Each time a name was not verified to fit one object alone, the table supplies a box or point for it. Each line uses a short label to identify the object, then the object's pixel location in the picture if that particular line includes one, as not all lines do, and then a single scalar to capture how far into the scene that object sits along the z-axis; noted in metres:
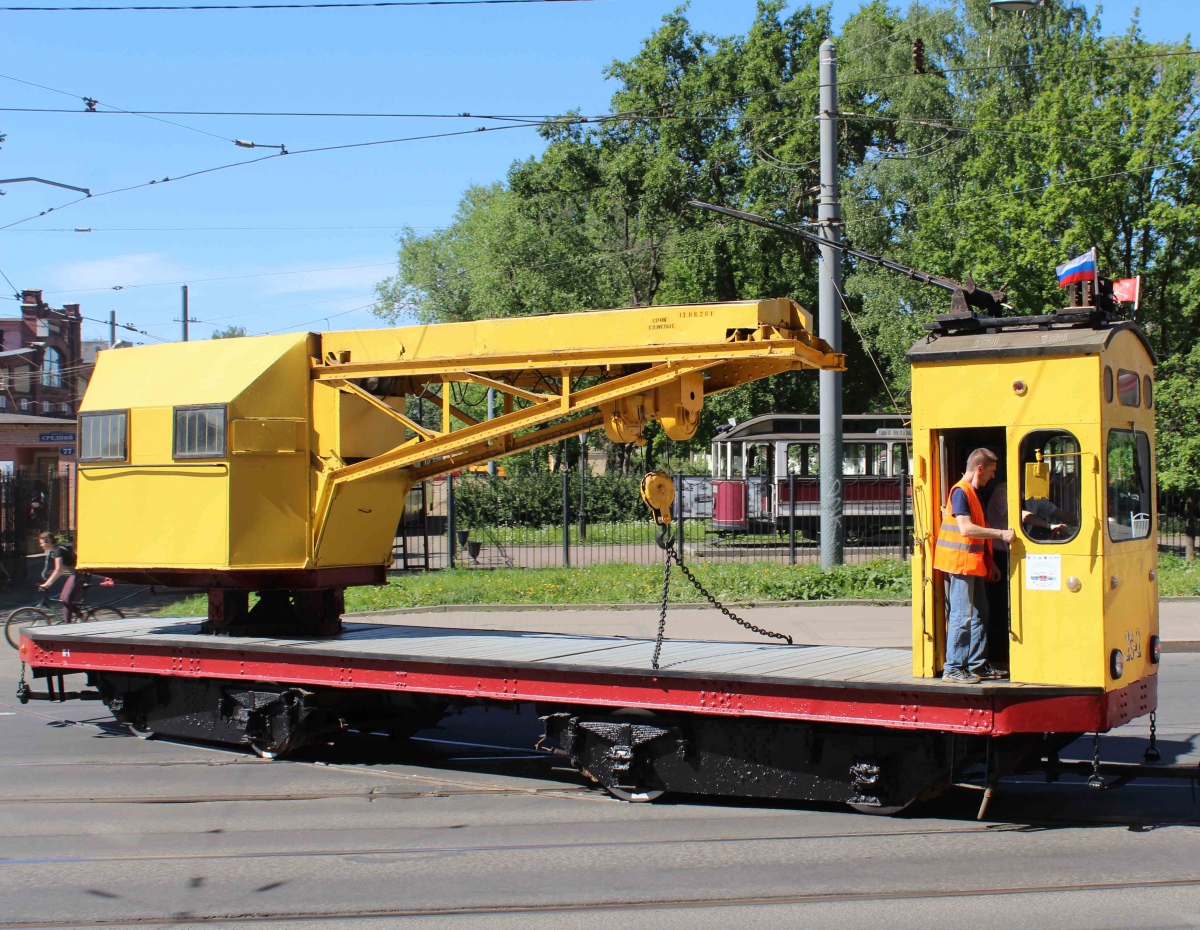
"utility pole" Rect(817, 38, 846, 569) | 16.66
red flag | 8.15
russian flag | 7.10
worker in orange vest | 6.76
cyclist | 14.66
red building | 40.38
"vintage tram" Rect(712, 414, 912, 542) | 28.92
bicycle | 14.77
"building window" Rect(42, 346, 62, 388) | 55.16
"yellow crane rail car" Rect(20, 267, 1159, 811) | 6.64
